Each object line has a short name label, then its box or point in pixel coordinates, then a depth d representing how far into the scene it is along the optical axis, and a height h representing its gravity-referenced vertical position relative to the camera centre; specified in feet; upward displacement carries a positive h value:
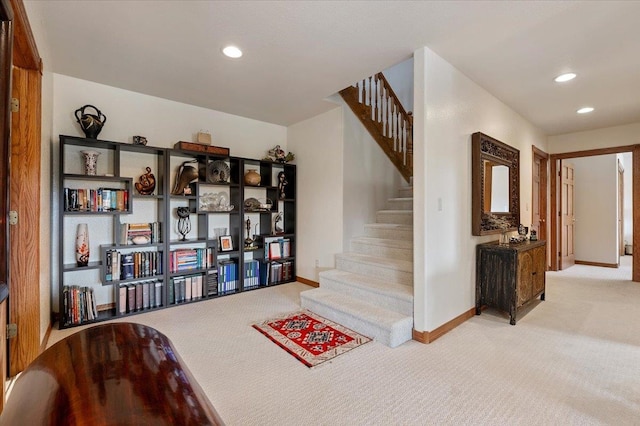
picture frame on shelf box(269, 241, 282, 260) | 14.30 -1.77
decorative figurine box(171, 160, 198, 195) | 11.73 +1.33
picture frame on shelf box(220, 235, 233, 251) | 13.09 -1.28
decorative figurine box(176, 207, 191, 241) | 11.98 -0.32
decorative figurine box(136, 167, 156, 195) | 10.99 +1.05
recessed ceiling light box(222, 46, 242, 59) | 8.29 +4.40
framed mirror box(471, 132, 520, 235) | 10.30 +0.93
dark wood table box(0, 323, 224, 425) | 2.21 -1.43
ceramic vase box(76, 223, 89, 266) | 9.77 -1.01
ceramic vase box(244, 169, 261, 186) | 13.50 +1.51
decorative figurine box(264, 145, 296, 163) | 14.65 +2.71
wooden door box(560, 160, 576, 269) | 18.45 -0.37
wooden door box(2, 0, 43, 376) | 6.67 +0.11
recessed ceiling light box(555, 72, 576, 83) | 9.87 +4.33
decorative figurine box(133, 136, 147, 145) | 10.84 +2.57
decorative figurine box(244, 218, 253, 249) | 13.71 -1.21
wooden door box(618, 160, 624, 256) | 22.82 -0.06
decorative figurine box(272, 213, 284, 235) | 15.21 -0.57
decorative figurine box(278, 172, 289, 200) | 14.72 +1.30
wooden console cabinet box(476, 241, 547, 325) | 9.89 -2.18
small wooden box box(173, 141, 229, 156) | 11.74 +2.55
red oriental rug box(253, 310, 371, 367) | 7.75 -3.50
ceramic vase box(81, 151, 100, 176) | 9.89 +1.65
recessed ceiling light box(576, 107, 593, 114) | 12.99 +4.28
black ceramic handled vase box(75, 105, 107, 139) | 9.77 +2.91
